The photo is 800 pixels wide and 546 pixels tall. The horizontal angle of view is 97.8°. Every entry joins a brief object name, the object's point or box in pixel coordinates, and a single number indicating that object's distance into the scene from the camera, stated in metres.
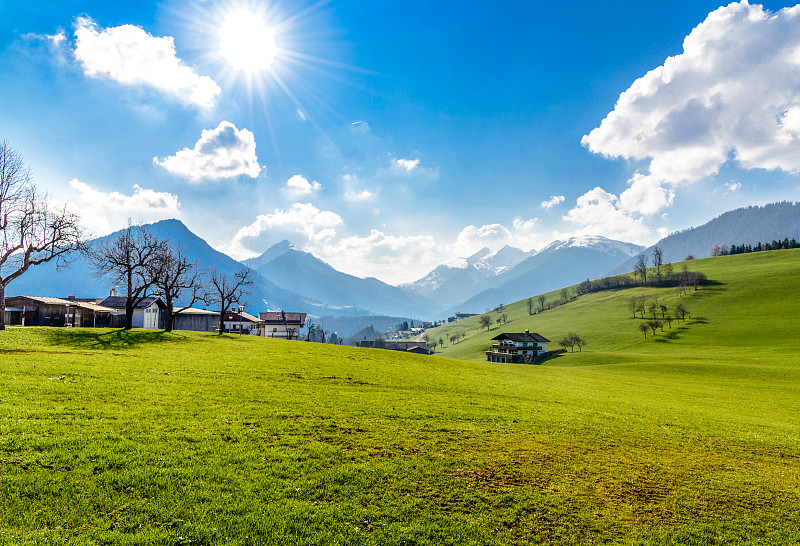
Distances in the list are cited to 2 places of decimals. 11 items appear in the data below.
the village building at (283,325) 133.50
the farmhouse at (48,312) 63.44
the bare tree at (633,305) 189.65
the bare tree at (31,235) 39.09
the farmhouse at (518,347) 133.71
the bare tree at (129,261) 56.41
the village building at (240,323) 118.13
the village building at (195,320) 96.77
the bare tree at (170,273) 60.91
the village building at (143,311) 80.28
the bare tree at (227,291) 71.31
